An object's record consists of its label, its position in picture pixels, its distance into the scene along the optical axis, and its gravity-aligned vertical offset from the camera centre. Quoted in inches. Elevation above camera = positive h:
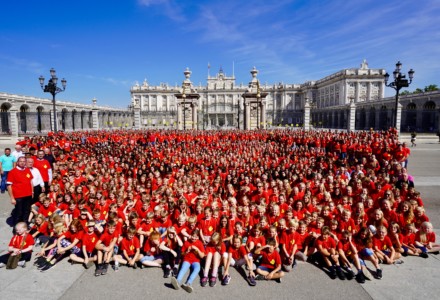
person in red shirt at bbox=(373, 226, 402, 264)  221.9 -98.6
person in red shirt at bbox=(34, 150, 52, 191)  363.9 -50.0
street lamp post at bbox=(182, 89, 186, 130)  1148.9 +144.5
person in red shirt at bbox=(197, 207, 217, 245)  236.8 -84.5
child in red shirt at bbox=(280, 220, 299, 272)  220.5 -95.2
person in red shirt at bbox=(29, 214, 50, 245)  246.7 -93.2
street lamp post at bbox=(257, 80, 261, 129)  1110.5 +129.2
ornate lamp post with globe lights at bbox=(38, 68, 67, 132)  847.4 +154.8
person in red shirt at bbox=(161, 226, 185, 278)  218.0 -101.9
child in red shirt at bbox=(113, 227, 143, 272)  221.5 -101.9
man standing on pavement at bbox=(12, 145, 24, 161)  401.1 -30.8
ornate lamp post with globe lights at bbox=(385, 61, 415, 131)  762.2 +159.8
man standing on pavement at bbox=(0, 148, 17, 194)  387.0 -44.6
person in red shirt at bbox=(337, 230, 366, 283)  210.2 -100.2
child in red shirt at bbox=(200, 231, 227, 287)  201.8 -99.9
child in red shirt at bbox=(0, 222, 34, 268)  216.4 -94.3
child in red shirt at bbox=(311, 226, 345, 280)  215.3 -97.8
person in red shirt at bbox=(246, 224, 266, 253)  218.1 -90.3
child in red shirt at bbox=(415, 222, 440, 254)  235.5 -97.4
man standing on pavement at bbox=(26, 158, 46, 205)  303.7 -60.5
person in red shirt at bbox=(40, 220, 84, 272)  224.4 -97.4
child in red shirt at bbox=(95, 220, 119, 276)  215.9 -96.6
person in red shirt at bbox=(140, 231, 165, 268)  220.2 -103.0
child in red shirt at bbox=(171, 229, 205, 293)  207.0 -100.5
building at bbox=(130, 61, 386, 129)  3535.9 +492.2
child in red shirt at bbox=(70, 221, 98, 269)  222.0 -100.4
